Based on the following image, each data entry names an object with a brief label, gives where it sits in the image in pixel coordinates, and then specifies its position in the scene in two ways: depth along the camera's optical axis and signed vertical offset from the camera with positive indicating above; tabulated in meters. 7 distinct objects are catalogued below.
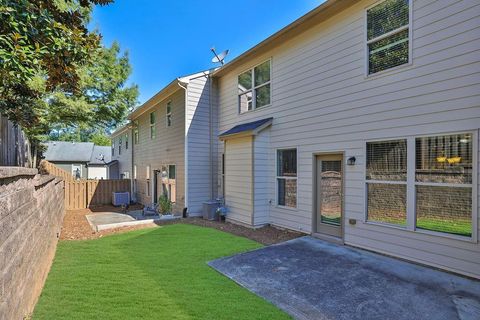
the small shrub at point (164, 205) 11.84 -2.12
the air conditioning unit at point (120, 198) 15.77 -2.41
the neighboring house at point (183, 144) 10.84 +0.56
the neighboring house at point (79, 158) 30.66 -0.10
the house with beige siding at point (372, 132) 4.65 +0.55
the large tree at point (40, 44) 2.86 +1.39
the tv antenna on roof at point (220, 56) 10.94 +4.05
